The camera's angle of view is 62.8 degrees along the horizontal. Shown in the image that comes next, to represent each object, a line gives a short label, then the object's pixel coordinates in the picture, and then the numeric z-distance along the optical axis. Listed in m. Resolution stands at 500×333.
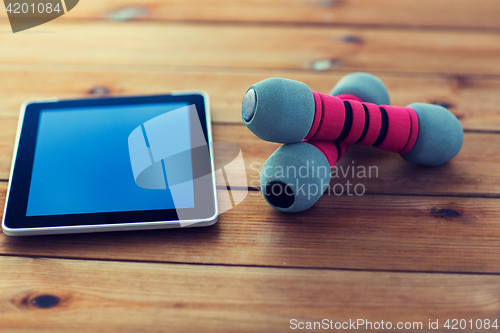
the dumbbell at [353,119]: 0.49
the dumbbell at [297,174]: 0.51
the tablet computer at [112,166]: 0.55
